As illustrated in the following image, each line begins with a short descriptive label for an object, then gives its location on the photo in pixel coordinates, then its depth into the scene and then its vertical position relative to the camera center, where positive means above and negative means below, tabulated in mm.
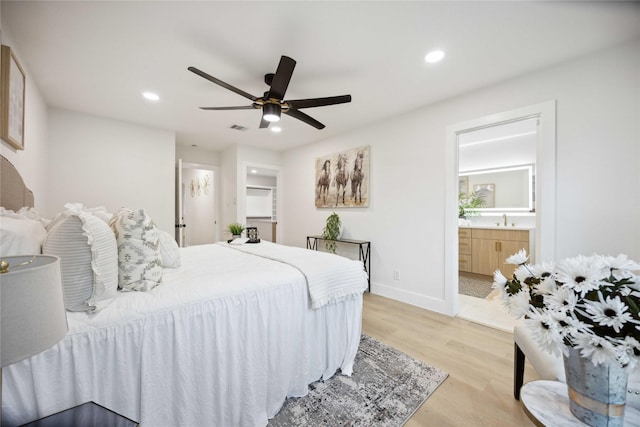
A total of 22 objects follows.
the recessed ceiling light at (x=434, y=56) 1959 +1286
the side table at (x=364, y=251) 3607 -624
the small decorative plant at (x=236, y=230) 3201 -263
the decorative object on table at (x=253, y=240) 2810 -351
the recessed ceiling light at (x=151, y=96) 2652 +1282
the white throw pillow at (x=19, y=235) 843 -98
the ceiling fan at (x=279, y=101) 1733 +937
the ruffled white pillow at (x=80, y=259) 973 -200
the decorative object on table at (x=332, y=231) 3963 -341
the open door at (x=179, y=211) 3932 -15
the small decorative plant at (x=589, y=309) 620 -278
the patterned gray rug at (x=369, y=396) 1412 -1219
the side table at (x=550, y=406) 745 -658
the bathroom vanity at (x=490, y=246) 4023 -625
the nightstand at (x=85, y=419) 806 -713
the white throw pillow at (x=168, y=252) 1643 -290
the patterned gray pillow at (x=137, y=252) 1190 -216
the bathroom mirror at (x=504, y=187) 4387 +461
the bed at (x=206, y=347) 918 -657
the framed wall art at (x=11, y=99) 1647 +827
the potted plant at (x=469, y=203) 4914 +150
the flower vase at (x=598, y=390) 684 -523
